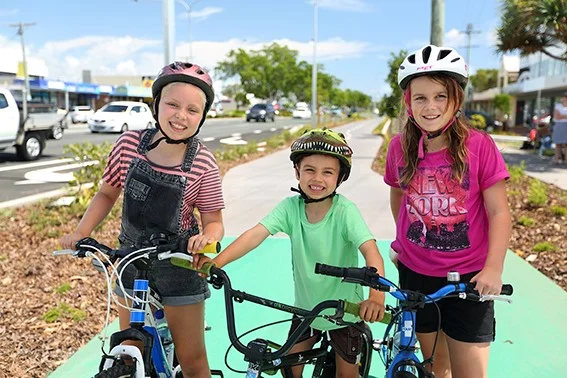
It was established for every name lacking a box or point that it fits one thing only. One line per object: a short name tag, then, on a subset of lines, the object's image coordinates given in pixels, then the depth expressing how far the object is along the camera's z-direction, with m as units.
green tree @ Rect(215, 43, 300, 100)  71.12
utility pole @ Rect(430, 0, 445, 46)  7.77
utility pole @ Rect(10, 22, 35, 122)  41.77
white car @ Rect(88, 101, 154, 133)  26.34
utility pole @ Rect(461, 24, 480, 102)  68.44
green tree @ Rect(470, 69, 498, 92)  84.75
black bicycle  1.86
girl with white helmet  2.30
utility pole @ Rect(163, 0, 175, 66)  7.31
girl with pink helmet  2.36
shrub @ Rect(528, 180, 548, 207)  7.82
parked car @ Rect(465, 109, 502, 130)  38.71
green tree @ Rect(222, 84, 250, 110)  74.56
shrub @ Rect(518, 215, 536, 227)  7.09
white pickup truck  13.79
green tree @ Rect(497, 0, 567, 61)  13.14
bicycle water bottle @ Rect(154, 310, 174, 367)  2.50
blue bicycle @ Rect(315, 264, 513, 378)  1.86
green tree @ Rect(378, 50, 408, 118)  19.08
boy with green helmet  2.37
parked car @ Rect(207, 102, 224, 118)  56.70
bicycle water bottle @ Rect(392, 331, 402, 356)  2.14
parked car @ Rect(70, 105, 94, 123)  42.72
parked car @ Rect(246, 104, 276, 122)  45.84
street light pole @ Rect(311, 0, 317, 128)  28.29
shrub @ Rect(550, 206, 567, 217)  7.26
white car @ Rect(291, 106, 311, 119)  60.44
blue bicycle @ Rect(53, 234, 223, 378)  2.12
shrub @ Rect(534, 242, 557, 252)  6.04
